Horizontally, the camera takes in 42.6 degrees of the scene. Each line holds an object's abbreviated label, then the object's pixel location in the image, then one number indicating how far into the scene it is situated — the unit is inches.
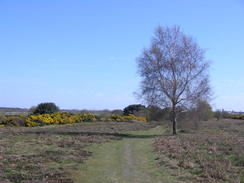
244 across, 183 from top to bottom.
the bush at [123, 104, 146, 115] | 3140.5
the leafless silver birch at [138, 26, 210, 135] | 1306.6
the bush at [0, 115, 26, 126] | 1659.7
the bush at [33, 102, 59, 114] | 2403.5
